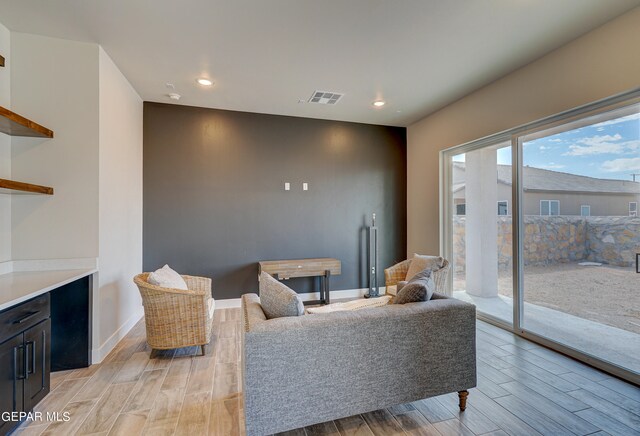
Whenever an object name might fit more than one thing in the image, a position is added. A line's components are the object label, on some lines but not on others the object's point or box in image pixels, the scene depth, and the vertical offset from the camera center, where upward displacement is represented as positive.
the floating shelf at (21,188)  2.06 +0.26
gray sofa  1.57 -0.81
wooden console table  4.14 -0.67
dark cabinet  1.67 -0.83
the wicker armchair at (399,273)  3.51 -0.67
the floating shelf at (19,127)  2.08 +0.75
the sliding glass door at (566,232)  2.50 -0.11
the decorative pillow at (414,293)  1.97 -0.48
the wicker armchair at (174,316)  2.66 -0.87
